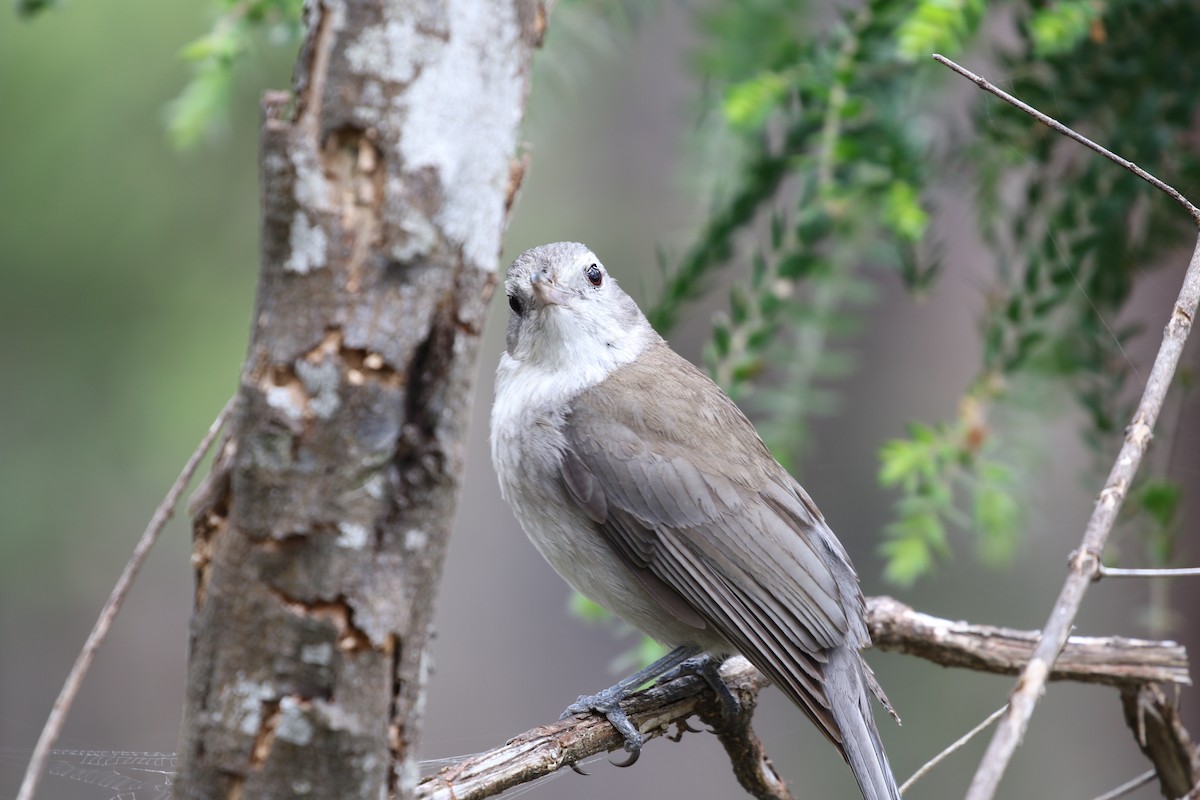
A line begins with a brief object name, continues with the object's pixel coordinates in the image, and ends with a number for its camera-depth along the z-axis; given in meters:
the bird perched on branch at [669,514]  5.53
